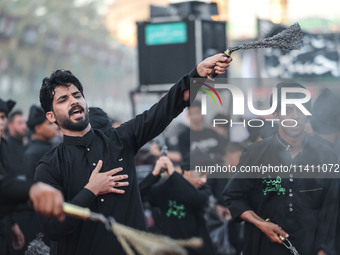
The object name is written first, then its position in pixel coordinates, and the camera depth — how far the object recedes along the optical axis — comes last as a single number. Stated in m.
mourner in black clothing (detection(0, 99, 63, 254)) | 2.60
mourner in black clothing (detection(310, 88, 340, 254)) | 5.22
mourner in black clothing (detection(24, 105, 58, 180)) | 6.38
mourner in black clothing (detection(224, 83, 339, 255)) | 4.19
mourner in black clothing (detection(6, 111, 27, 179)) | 6.45
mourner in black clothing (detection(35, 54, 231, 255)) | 3.63
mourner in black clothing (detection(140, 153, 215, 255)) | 5.66
